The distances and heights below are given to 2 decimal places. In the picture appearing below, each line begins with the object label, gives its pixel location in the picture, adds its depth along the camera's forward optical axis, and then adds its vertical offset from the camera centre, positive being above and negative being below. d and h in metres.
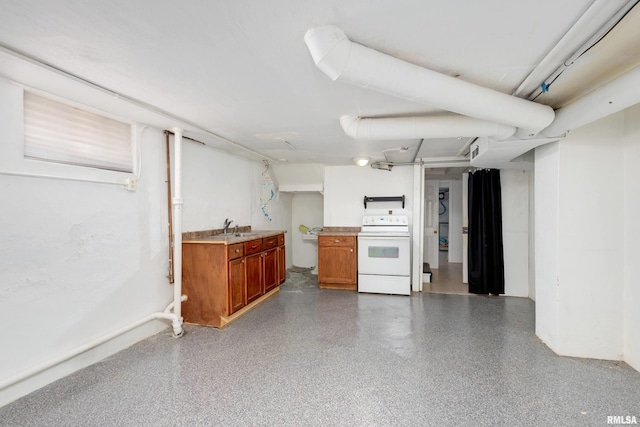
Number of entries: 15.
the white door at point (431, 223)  6.41 -0.30
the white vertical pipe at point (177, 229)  2.84 -0.18
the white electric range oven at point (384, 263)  4.13 -0.80
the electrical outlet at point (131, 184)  2.54 +0.27
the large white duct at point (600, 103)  1.56 +0.68
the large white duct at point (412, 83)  1.34 +0.74
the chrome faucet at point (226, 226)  3.79 -0.20
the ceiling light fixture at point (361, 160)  4.29 +0.80
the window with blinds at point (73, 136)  1.94 +0.61
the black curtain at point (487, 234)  4.03 -0.35
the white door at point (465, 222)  4.71 -0.20
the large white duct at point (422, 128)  2.27 +0.71
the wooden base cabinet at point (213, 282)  2.98 -0.78
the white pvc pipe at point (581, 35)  1.15 +0.86
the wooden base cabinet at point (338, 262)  4.39 -0.82
